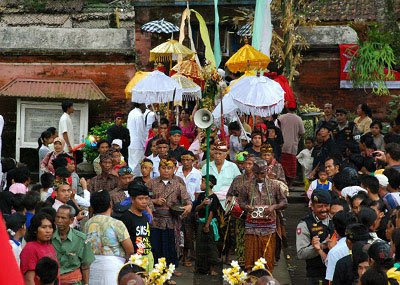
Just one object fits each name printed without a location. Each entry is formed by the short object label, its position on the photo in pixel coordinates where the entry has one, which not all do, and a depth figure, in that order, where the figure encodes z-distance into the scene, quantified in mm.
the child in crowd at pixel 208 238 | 14070
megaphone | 14266
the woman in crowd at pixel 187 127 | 17797
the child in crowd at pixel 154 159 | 14805
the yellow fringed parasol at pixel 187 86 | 16969
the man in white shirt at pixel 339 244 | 9656
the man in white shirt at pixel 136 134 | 18359
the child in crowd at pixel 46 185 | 12789
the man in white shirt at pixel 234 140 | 17062
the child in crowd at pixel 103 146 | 15327
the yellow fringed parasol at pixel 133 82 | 18505
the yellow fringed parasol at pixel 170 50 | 18234
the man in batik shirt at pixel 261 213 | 13055
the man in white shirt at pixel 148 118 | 18438
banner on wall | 21156
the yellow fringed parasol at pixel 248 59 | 17234
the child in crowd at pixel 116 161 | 13822
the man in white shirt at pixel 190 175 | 14461
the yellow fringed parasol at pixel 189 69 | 17266
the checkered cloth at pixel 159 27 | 21641
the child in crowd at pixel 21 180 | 12797
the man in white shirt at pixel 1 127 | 14930
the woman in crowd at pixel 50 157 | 15612
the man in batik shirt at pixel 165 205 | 13625
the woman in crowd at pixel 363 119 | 18656
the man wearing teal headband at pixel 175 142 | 15594
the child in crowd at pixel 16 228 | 10164
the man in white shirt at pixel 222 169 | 14502
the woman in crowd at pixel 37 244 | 9531
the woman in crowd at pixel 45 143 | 16484
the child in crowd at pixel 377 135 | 17094
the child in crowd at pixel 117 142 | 17948
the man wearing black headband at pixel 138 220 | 11453
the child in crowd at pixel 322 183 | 13898
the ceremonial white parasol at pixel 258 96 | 16031
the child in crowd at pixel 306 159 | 17380
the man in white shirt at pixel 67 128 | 17844
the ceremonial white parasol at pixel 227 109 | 17223
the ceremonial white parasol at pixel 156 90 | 16750
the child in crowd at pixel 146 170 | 13938
